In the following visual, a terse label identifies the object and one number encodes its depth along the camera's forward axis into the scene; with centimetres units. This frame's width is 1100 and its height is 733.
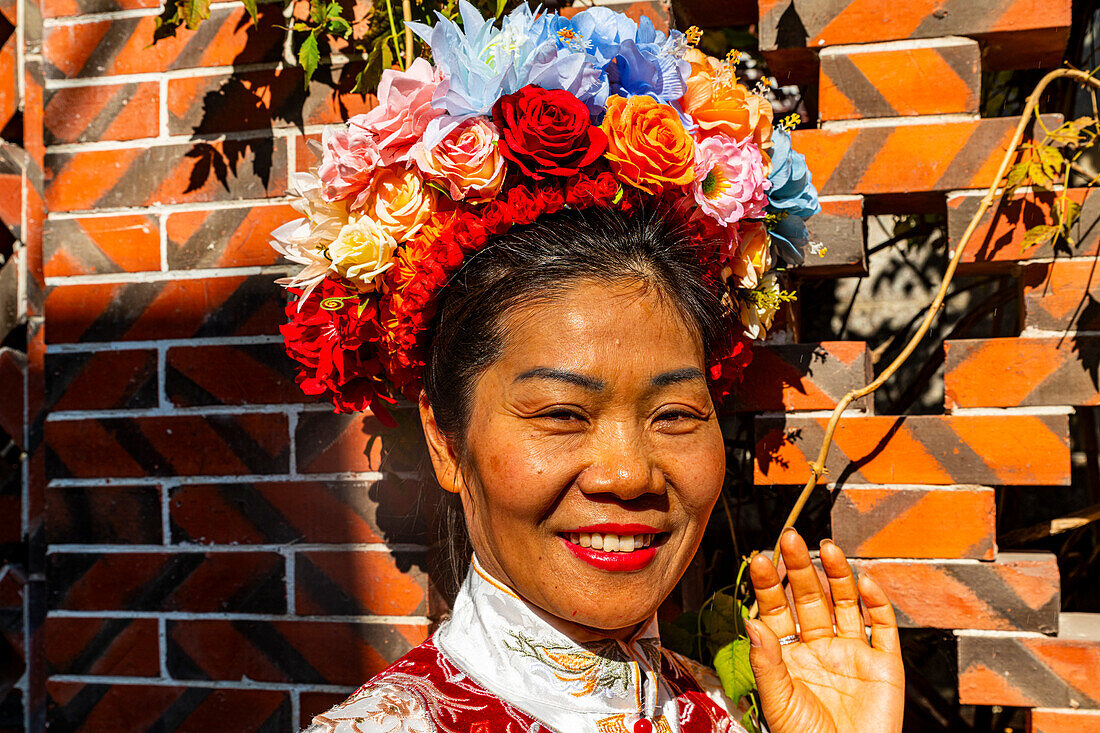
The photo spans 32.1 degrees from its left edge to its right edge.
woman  110
